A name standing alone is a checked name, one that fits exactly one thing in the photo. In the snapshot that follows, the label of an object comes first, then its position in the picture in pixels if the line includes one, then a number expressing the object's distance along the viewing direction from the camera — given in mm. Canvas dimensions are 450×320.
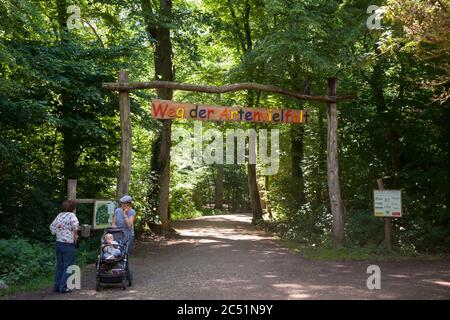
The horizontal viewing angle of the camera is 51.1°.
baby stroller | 8227
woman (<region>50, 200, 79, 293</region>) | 8320
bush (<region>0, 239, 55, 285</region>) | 8953
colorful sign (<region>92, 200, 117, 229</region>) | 11359
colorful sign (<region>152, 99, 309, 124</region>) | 12070
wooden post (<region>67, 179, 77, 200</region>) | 11062
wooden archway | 12359
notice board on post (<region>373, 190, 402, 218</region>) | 12656
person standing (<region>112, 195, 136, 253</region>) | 9305
